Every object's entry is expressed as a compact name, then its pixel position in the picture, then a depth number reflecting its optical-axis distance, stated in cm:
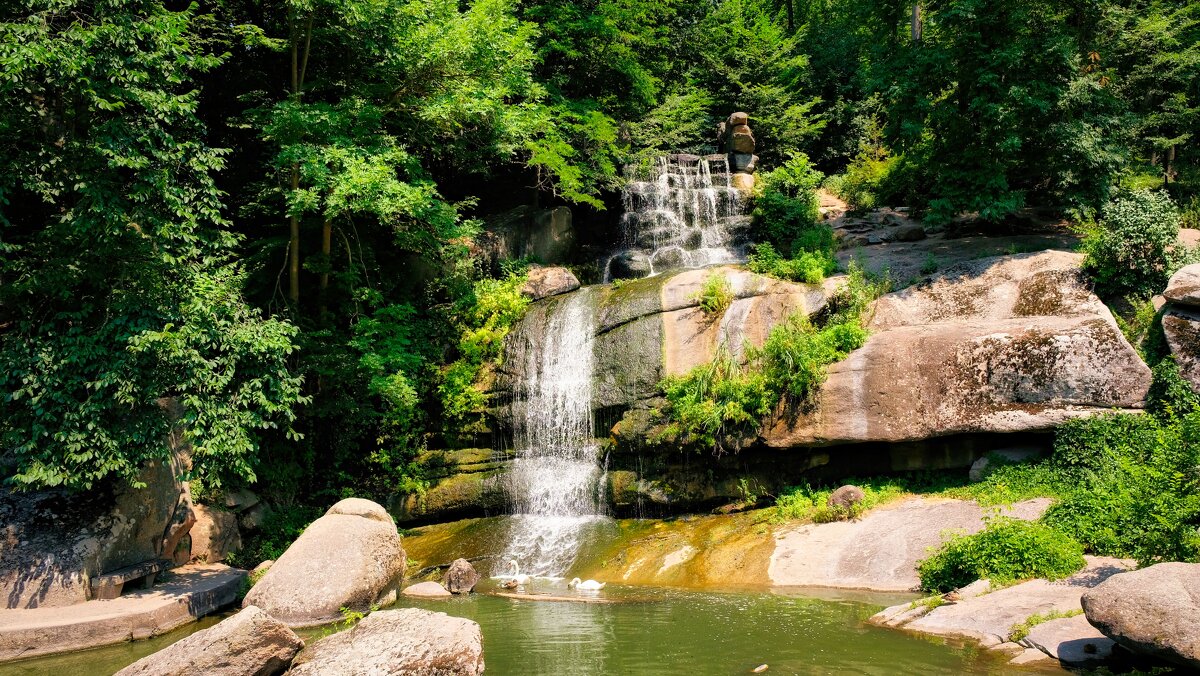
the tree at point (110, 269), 1051
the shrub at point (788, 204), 2038
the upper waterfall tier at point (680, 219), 2123
